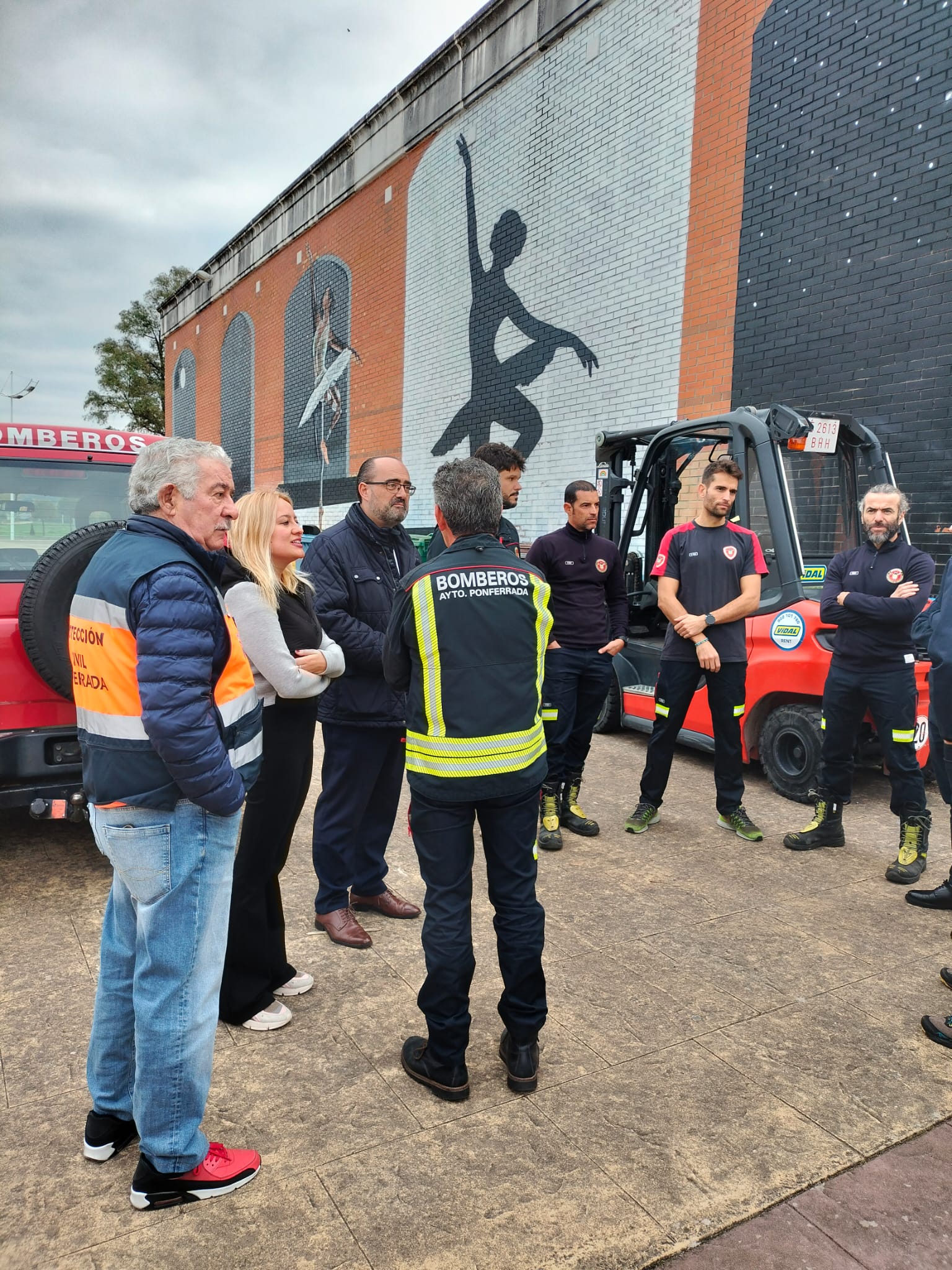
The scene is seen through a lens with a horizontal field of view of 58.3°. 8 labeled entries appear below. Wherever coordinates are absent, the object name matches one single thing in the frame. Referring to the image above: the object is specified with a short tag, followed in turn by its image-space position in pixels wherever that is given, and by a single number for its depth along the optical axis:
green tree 38.84
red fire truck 3.62
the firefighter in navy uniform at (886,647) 4.49
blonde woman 2.88
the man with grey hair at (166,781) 1.97
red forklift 5.53
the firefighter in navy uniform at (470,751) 2.52
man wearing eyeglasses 3.53
